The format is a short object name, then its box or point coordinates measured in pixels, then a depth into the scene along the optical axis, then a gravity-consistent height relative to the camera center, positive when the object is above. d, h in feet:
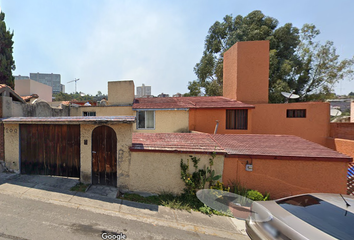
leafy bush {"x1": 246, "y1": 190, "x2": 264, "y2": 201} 15.08 -8.86
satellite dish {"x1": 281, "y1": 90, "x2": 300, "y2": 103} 40.31 +6.05
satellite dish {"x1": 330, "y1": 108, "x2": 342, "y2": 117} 57.05 +1.52
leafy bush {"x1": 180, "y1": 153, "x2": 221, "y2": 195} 15.65 -7.13
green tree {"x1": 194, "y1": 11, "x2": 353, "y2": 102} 52.30 +21.53
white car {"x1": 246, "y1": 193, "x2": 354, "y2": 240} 6.98 -5.86
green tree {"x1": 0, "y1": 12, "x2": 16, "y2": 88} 38.87 +17.03
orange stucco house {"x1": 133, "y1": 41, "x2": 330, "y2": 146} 34.53 +1.71
